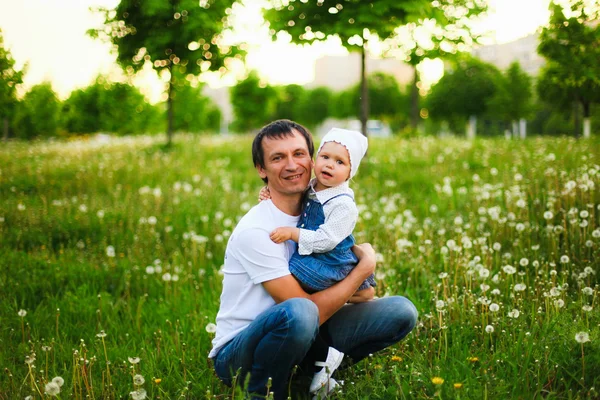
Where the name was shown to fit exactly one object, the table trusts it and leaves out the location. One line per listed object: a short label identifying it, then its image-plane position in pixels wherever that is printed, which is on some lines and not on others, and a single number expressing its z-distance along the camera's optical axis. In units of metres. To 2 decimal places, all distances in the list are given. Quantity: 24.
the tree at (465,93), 37.62
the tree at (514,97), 33.03
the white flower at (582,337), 2.57
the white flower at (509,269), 3.78
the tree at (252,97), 40.97
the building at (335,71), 150.49
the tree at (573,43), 6.16
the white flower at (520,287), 3.62
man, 2.58
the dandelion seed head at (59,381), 2.56
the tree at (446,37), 8.59
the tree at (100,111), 38.16
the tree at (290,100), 71.00
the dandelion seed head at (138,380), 2.50
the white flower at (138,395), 2.44
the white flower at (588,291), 3.42
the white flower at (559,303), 3.24
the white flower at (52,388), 2.38
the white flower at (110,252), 5.18
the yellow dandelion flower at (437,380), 2.38
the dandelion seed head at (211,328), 3.20
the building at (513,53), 49.25
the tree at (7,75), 7.58
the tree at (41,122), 31.34
